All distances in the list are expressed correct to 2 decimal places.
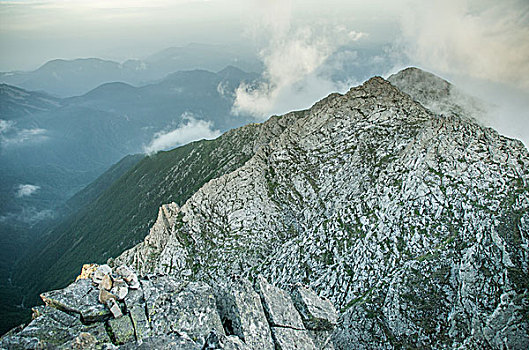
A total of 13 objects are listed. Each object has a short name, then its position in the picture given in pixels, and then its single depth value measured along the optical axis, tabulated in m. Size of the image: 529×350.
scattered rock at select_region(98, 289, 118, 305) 21.36
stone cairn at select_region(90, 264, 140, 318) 21.06
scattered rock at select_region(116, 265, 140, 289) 23.44
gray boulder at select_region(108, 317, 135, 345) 19.34
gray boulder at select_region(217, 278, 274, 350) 21.19
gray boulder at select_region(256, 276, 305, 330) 23.89
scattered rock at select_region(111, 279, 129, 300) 22.19
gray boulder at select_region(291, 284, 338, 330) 25.50
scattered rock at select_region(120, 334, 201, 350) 16.75
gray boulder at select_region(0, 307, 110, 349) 17.19
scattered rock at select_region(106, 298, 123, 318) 20.45
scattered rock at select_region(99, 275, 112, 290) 22.45
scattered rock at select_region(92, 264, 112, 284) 23.37
